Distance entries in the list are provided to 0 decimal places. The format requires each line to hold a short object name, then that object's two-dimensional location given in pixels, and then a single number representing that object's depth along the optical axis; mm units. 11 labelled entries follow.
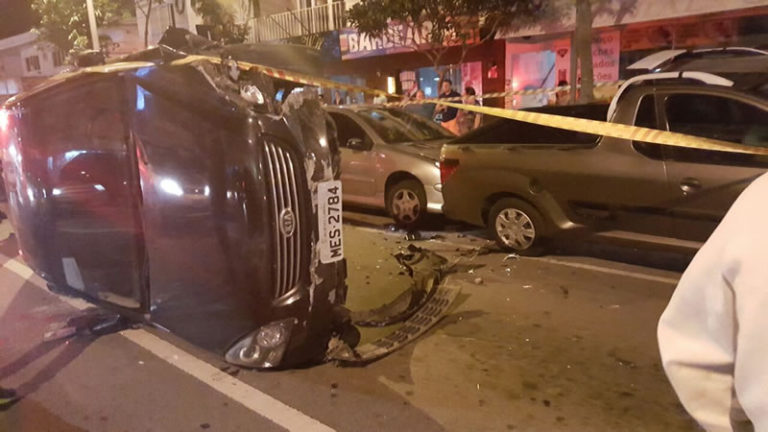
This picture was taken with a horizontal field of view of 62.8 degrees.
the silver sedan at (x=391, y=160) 7820
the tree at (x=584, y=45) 10258
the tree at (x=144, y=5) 26484
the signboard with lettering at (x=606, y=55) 12672
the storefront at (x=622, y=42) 11016
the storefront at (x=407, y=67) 15312
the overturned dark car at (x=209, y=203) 3498
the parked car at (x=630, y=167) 5000
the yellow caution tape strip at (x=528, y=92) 6254
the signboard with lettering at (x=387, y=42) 14562
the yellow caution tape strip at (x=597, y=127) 3844
